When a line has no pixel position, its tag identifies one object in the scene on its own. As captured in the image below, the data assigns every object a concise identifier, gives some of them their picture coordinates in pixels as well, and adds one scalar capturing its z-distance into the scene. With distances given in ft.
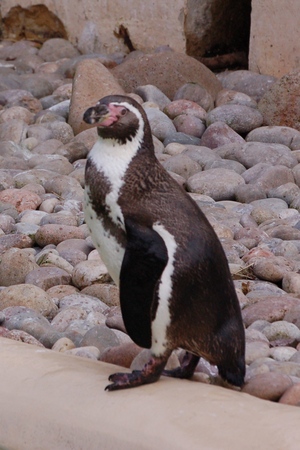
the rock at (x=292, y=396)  21.88
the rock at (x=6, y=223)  41.27
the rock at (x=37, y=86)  64.59
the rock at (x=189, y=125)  54.80
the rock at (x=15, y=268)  35.14
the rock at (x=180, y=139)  53.11
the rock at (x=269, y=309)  30.25
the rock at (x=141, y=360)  23.04
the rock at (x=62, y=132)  54.80
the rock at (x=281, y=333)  28.63
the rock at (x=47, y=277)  34.45
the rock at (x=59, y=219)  41.09
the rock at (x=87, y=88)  55.42
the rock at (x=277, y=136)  52.80
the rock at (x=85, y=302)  31.89
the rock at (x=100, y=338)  27.14
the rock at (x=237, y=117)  54.34
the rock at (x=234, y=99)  57.31
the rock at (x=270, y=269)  34.78
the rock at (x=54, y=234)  39.09
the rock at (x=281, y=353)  26.55
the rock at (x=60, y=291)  33.24
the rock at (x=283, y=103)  53.72
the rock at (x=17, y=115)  57.98
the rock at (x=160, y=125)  53.83
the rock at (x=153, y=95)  57.98
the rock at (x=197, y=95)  57.77
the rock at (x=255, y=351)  26.20
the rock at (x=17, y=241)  38.91
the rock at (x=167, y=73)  59.82
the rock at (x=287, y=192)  44.98
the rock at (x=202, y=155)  49.55
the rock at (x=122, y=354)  24.81
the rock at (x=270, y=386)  22.58
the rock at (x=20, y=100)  61.16
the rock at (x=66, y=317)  30.27
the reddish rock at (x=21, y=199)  43.83
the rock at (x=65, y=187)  45.50
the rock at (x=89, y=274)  34.19
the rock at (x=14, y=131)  54.49
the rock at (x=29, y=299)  31.42
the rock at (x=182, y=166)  48.03
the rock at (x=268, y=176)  46.21
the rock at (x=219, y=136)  52.47
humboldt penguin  20.92
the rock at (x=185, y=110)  56.24
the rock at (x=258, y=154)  49.52
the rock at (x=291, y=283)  33.45
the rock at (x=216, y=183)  45.80
